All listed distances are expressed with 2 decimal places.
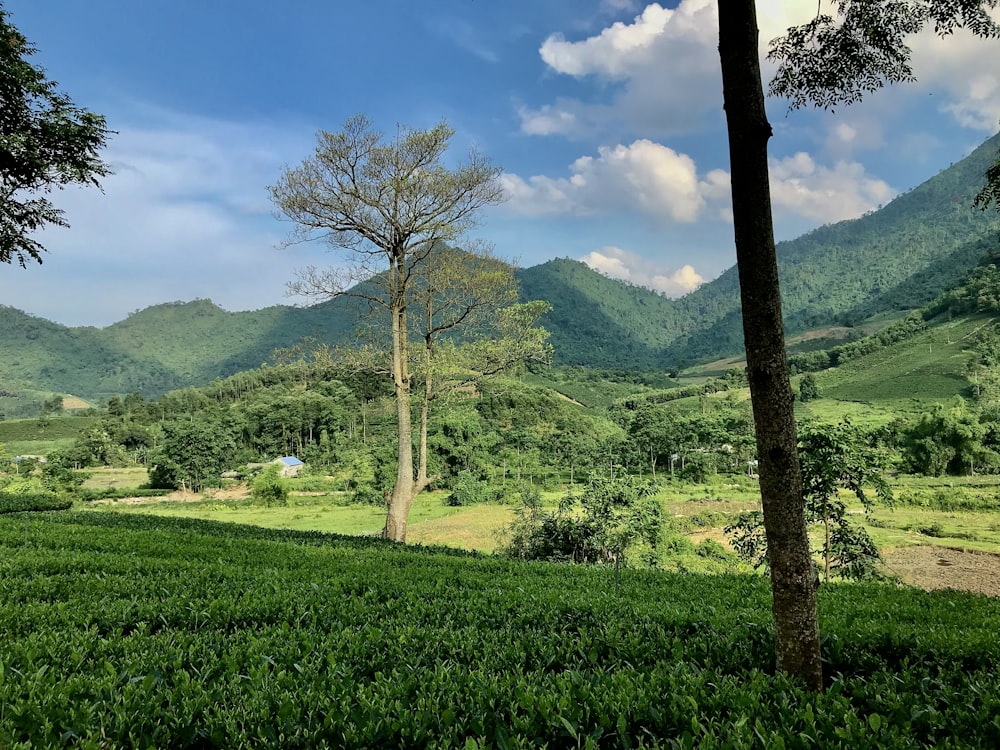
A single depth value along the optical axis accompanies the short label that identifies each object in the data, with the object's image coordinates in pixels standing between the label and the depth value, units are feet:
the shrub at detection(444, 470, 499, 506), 193.16
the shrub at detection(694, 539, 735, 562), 87.20
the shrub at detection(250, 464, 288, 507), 189.78
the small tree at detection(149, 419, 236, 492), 219.20
